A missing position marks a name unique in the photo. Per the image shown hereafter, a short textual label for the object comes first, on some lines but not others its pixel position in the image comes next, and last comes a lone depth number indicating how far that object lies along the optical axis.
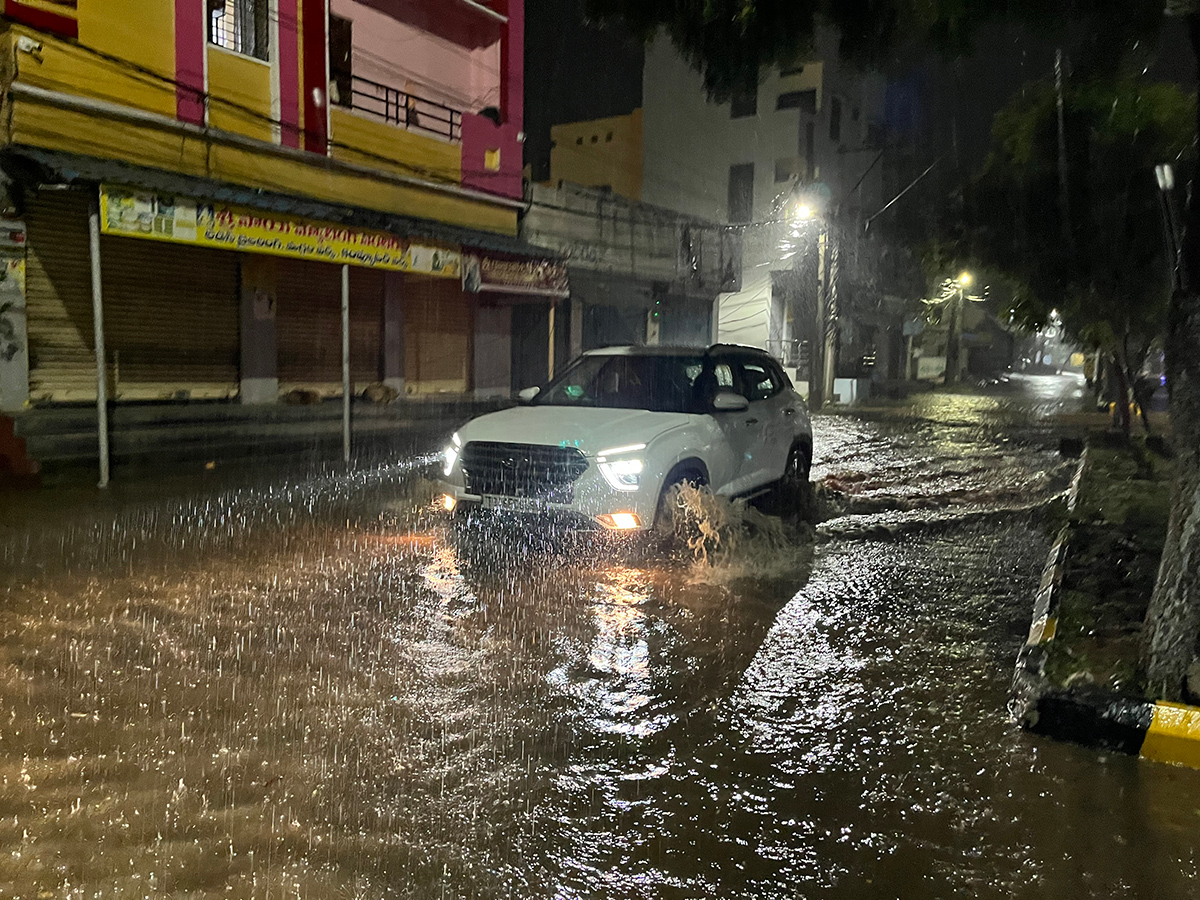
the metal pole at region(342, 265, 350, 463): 12.89
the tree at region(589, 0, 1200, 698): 6.04
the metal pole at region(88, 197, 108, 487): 10.30
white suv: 7.10
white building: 36.56
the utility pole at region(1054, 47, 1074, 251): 13.09
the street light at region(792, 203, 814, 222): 27.33
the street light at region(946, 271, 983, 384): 43.72
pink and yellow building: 11.35
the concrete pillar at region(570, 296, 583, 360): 22.83
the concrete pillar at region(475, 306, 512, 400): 19.59
